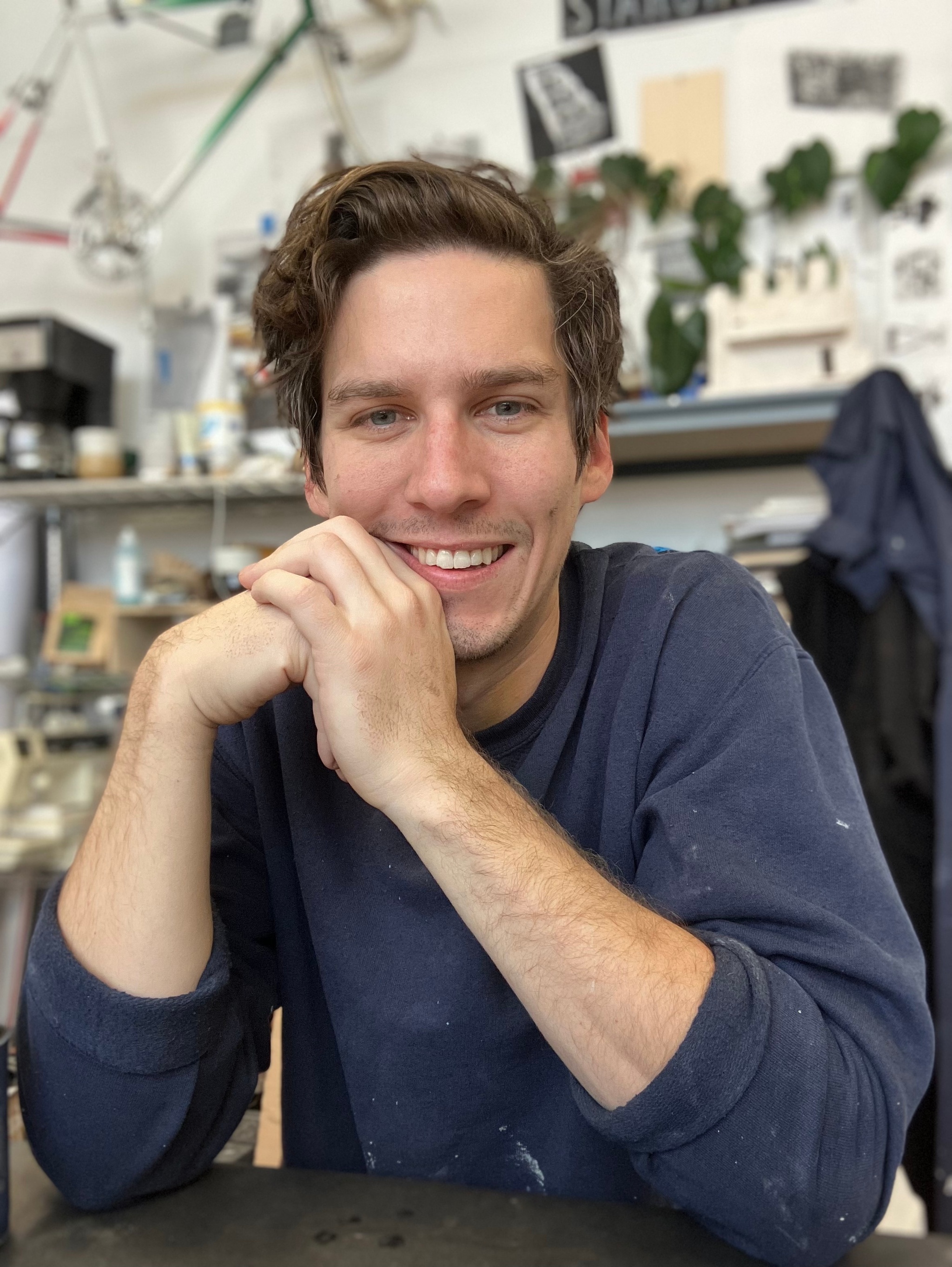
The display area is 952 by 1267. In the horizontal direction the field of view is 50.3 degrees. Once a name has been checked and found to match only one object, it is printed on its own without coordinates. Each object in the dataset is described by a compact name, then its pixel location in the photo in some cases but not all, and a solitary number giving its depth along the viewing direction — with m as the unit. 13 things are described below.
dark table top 0.55
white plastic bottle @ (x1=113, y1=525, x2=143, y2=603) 2.28
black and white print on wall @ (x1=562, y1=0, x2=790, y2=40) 2.27
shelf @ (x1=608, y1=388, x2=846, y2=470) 1.87
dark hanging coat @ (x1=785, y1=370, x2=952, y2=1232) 1.52
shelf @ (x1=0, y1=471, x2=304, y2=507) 2.13
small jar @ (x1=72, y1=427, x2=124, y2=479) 2.30
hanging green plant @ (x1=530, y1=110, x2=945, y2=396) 1.99
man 0.60
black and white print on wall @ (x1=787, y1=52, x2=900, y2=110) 2.15
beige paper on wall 2.22
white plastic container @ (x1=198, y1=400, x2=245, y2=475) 2.20
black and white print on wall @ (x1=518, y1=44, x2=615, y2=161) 2.34
